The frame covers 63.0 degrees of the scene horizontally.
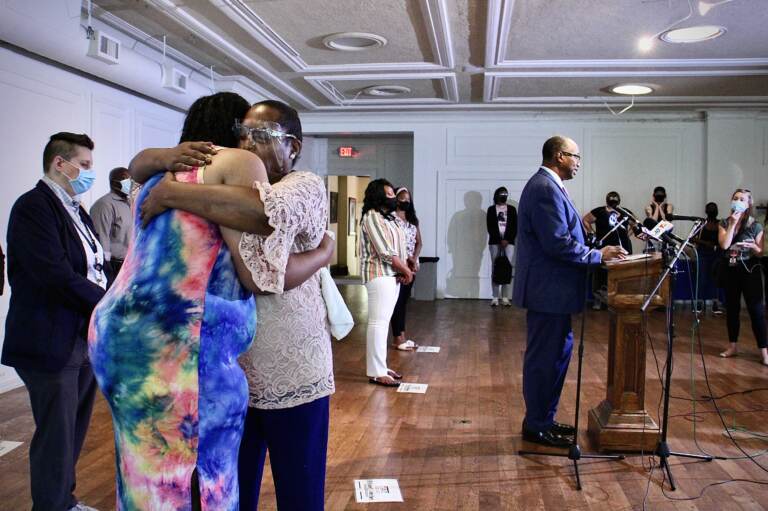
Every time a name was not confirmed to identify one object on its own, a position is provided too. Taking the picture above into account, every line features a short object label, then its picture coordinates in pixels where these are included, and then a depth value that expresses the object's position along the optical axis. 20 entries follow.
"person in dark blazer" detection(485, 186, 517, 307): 9.34
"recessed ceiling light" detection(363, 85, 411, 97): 8.32
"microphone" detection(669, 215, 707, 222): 2.66
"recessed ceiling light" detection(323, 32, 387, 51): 6.12
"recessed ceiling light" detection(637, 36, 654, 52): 6.13
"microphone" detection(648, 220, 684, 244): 2.65
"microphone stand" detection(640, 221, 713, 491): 2.69
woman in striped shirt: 4.35
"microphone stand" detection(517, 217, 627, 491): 2.82
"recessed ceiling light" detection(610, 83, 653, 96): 7.95
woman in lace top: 1.26
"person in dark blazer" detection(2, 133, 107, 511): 2.16
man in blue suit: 3.13
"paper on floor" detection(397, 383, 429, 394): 4.47
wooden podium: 3.16
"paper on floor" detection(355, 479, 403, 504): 2.70
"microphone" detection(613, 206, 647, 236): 2.71
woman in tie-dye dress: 1.21
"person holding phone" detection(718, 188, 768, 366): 5.22
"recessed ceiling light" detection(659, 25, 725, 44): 5.73
